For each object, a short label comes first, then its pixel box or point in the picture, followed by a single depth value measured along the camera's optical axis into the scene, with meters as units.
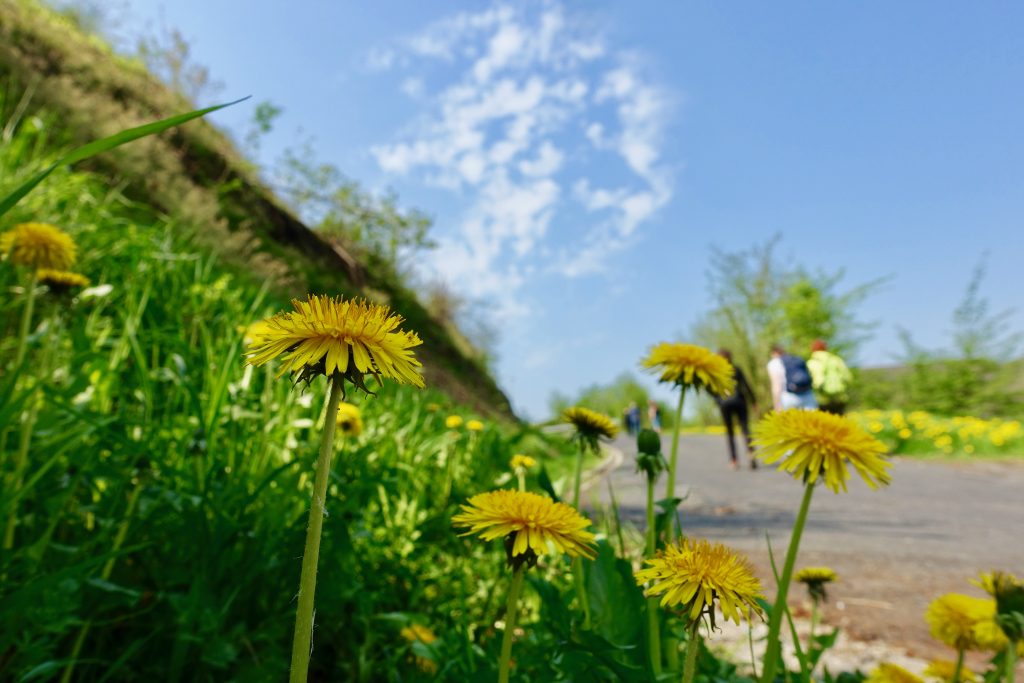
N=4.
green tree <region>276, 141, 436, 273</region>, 12.59
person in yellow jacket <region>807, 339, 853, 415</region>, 8.13
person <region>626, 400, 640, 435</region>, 24.00
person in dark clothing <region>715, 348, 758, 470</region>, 7.77
